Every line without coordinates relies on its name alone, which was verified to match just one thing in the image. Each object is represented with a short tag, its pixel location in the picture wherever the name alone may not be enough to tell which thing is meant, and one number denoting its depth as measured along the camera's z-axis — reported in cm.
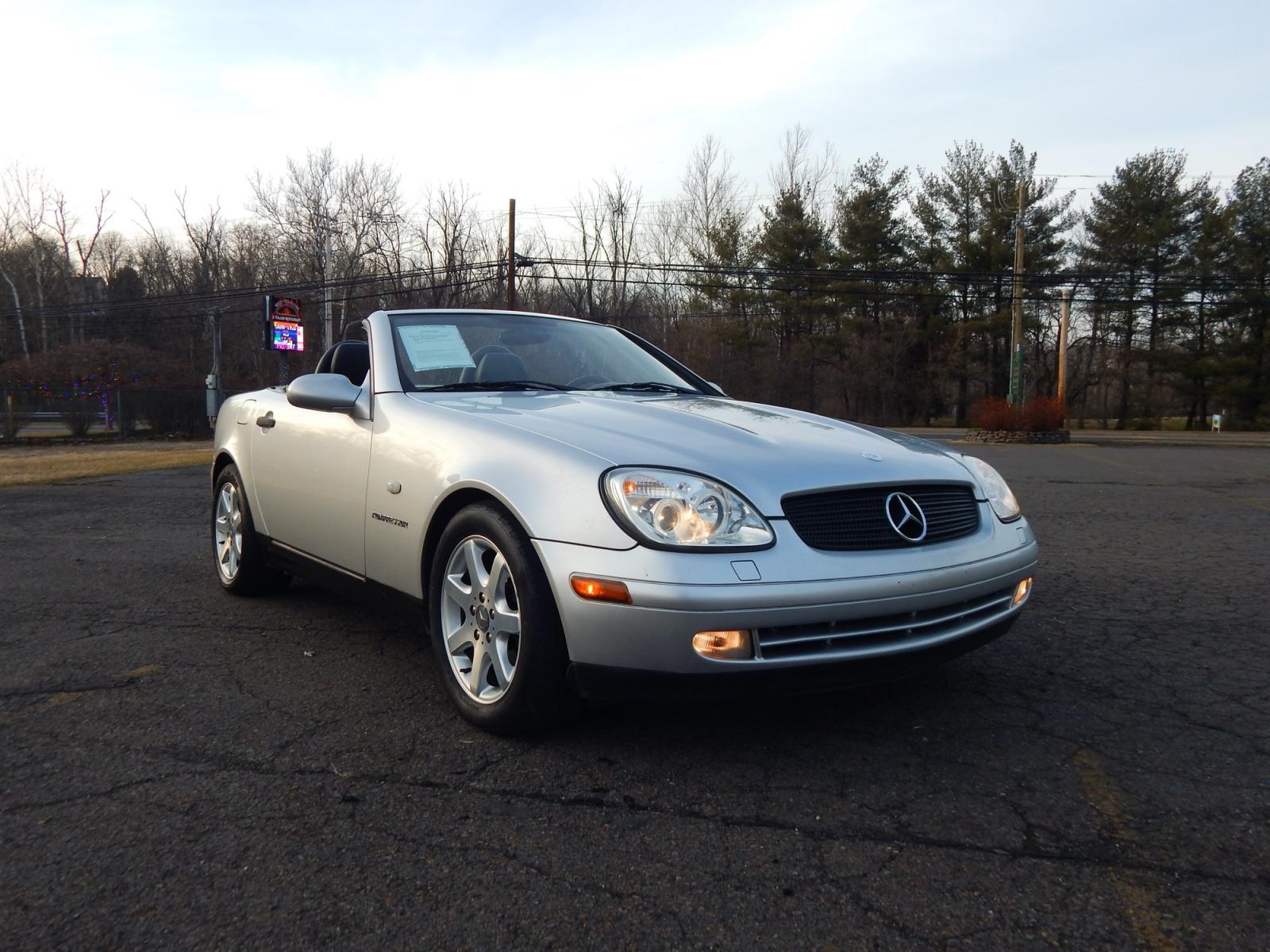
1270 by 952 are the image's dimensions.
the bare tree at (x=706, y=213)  4356
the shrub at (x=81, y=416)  2844
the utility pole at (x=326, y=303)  3344
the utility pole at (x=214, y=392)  2925
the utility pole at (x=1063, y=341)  3275
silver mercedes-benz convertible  256
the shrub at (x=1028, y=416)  2664
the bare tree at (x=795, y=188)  4422
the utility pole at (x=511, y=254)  2946
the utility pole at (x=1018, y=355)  3064
